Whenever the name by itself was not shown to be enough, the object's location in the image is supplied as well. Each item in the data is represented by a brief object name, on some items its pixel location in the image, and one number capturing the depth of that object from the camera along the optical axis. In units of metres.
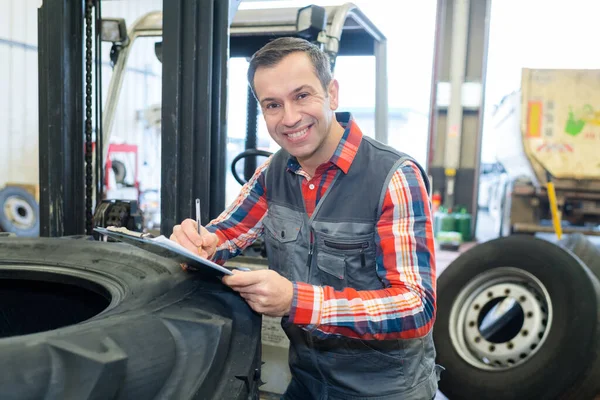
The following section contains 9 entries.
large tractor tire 0.78
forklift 0.85
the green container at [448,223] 8.26
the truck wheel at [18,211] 6.48
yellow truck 5.88
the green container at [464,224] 8.29
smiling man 1.18
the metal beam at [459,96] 8.57
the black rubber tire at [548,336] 2.28
